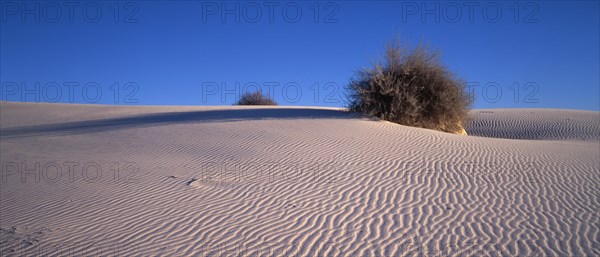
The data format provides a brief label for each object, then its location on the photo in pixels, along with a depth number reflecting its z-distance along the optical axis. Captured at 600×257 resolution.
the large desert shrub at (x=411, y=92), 15.24
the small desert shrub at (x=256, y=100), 38.44
